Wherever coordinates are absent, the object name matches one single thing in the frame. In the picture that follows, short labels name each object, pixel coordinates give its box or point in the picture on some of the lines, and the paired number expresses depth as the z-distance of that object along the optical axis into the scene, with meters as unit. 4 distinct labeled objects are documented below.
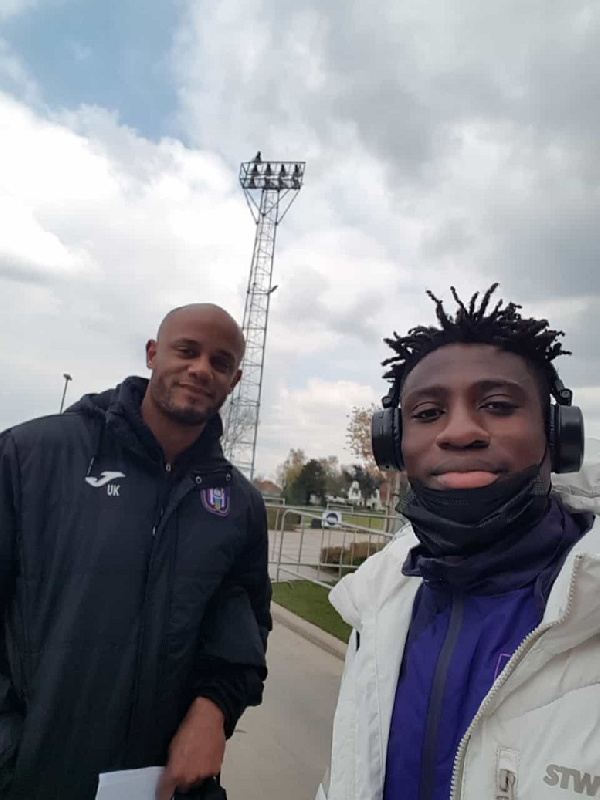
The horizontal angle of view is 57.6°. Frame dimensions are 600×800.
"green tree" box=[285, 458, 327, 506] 40.88
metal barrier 8.12
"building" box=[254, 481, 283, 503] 65.00
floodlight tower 27.72
